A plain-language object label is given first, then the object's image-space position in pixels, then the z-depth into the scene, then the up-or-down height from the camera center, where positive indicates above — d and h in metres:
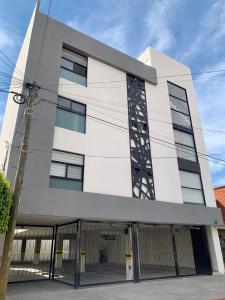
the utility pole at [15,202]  6.65 +1.59
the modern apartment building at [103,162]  11.06 +4.75
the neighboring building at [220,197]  22.78 +5.38
